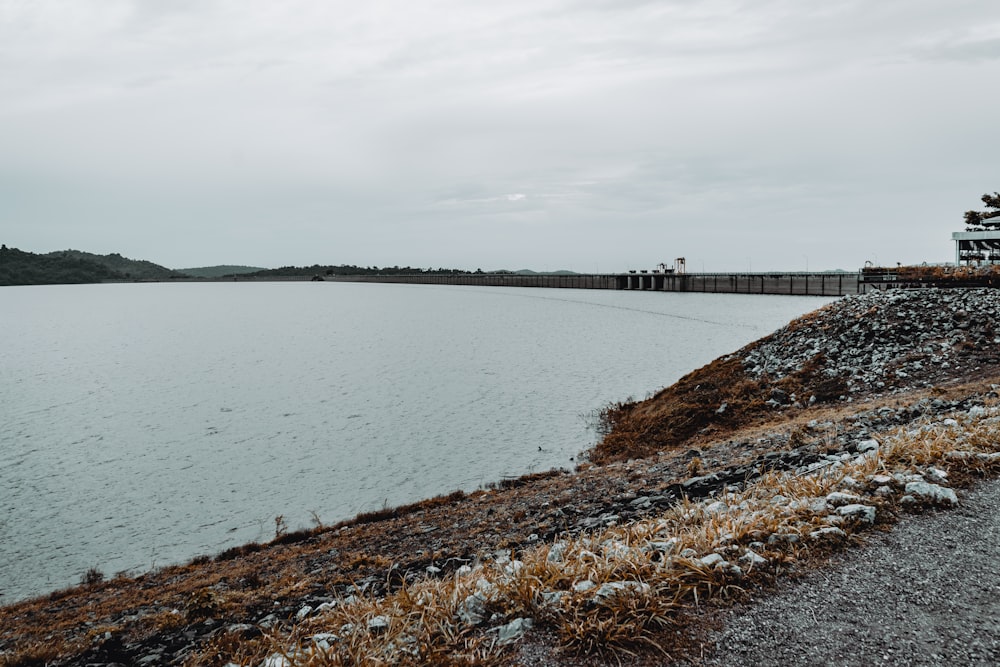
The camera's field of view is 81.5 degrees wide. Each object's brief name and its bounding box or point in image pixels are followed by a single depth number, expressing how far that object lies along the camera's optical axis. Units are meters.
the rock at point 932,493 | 7.44
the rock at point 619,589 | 5.77
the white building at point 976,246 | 59.17
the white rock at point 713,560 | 6.20
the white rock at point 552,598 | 5.80
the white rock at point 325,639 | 5.86
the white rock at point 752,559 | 6.22
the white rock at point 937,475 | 8.07
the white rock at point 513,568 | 6.77
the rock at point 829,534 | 6.71
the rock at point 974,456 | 8.60
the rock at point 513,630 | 5.41
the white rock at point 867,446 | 10.89
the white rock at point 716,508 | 8.27
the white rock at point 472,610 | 5.78
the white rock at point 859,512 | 7.05
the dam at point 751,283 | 134.25
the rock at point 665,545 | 6.83
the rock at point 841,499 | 7.51
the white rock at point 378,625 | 5.98
